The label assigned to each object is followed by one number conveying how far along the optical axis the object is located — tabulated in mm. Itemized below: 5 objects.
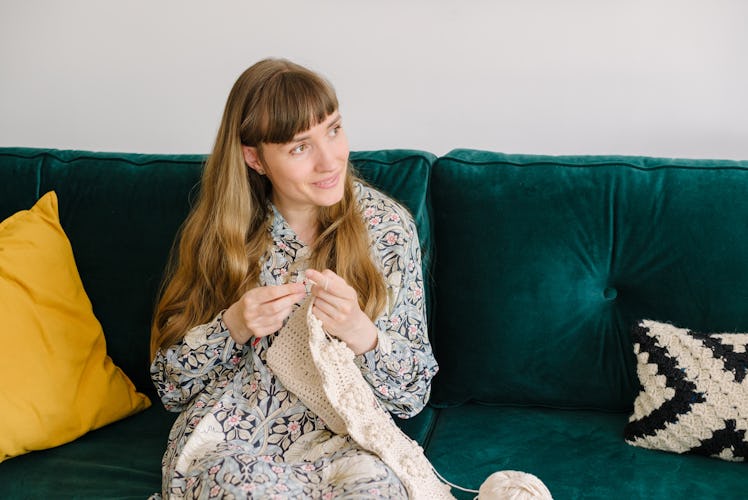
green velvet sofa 1616
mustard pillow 1669
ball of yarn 1388
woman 1491
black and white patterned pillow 1507
